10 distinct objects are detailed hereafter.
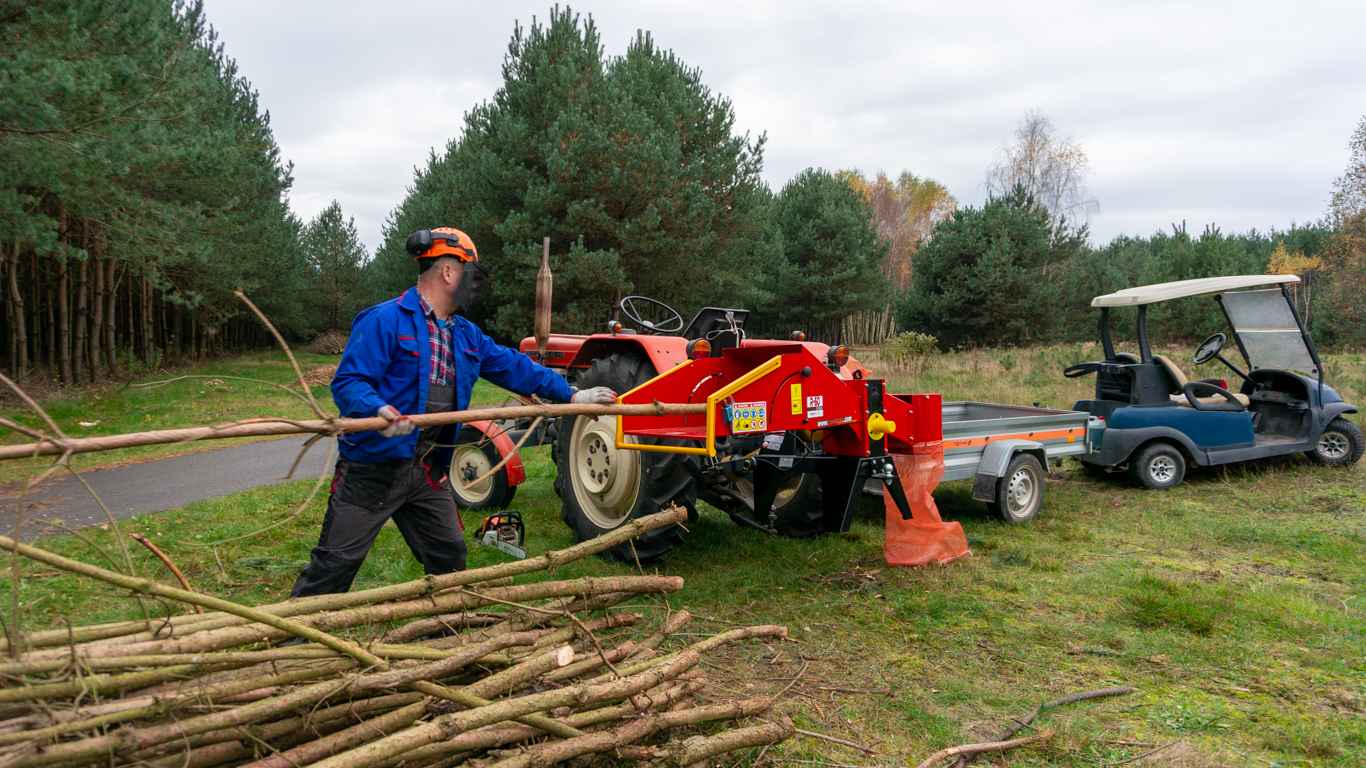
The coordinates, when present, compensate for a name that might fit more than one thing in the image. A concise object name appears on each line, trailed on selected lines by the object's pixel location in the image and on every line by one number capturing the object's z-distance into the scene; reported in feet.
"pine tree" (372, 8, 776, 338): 59.88
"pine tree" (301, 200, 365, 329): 132.26
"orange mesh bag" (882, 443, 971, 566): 16.21
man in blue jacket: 10.79
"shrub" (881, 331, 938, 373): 59.16
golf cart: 24.95
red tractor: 14.93
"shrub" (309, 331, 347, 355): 117.91
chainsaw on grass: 17.16
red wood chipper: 13.78
